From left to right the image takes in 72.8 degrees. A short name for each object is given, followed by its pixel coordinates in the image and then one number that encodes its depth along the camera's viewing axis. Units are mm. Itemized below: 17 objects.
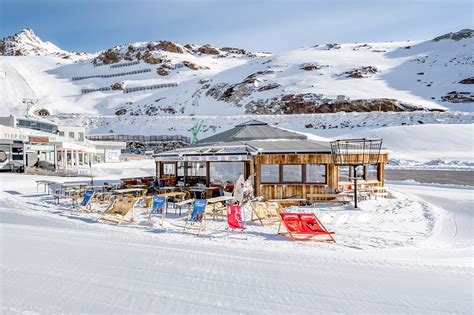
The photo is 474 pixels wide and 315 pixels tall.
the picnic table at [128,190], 12070
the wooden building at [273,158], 12188
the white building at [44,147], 26656
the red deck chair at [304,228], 7234
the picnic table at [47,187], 14781
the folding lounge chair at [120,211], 8875
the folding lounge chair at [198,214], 7957
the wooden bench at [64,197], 11527
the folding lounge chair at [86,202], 10653
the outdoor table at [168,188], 12774
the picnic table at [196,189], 12177
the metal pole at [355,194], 10992
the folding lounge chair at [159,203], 9281
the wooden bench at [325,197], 11234
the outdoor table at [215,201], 9698
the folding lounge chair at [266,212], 8672
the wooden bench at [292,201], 11844
